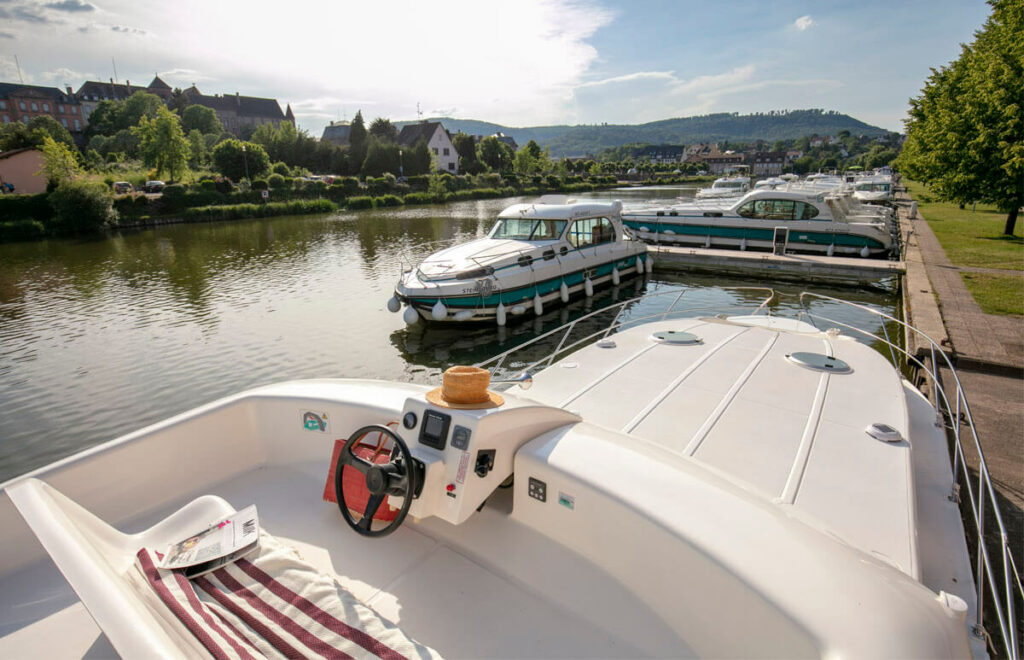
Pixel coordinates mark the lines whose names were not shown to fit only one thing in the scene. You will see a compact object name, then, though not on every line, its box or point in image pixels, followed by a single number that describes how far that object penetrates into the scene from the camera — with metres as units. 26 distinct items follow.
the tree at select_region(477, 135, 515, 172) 78.56
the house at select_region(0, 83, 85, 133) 82.88
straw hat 2.89
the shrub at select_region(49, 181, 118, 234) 30.83
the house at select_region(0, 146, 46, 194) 37.94
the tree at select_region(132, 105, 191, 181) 44.12
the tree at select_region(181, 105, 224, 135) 74.56
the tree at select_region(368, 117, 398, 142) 72.62
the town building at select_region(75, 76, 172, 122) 93.19
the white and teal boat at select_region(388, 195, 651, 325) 11.76
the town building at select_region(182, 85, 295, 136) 99.29
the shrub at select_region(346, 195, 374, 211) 44.72
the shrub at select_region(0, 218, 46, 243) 28.70
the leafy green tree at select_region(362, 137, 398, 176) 57.91
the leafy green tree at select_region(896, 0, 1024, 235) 14.90
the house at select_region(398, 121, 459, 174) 76.44
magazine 2.51
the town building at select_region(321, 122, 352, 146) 109.28
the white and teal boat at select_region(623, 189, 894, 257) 17.90
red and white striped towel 2.18
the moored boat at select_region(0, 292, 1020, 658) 2.06
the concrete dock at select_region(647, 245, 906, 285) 15.80
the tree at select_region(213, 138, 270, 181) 49.56
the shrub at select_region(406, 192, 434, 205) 49.66
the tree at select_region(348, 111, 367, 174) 61.91
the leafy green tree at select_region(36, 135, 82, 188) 33.62
